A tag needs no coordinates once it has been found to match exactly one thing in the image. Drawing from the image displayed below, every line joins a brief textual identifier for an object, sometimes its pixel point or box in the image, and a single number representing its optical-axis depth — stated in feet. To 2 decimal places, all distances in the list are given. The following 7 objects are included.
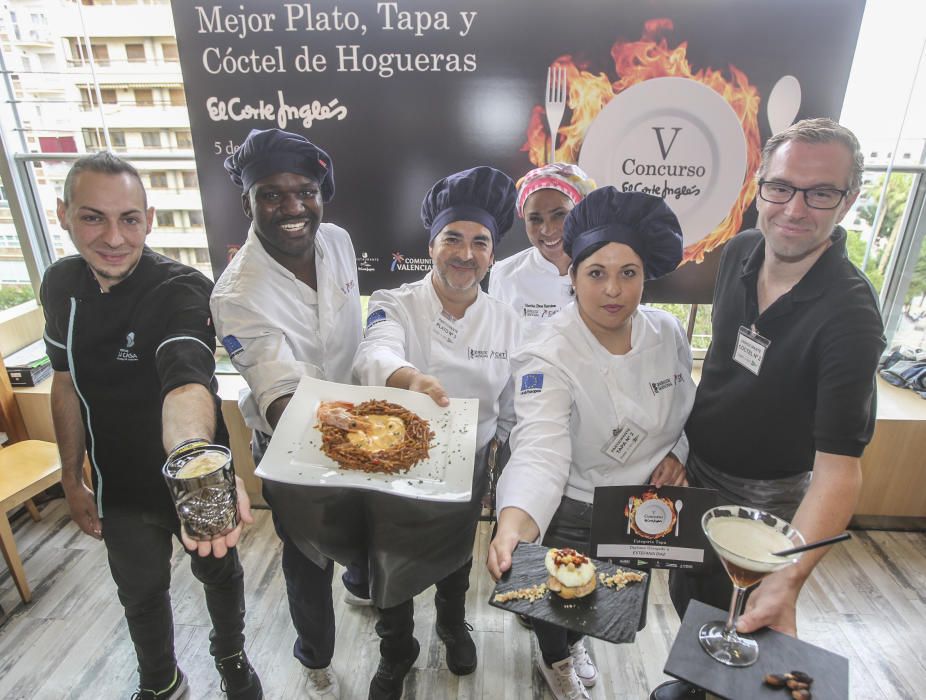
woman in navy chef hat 5.03
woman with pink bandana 7.18
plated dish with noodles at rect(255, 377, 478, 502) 4.59
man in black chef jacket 5.22
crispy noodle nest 4.75
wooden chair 7.82
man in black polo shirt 4.50
